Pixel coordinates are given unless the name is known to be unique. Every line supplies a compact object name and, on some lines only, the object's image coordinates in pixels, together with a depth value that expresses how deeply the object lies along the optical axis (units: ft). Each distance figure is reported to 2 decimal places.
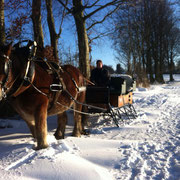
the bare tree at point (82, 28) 22.66
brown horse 8.10
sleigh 17.68
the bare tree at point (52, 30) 25.34
